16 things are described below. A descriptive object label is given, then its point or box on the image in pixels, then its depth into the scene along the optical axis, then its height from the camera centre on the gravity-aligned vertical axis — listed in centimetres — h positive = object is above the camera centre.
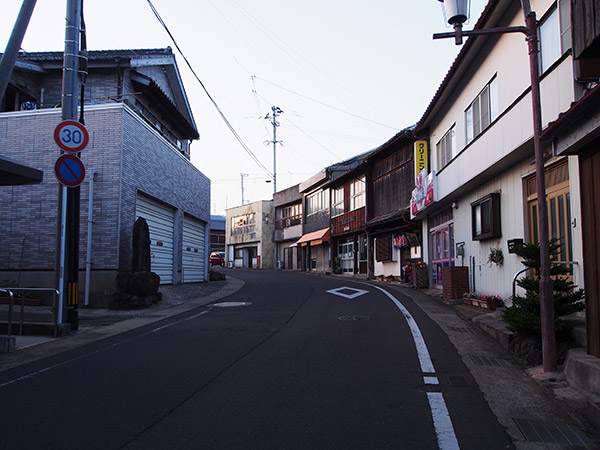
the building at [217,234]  7169 +430
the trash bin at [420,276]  1922 -54
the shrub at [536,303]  645 -56
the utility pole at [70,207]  981 +119
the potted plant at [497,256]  1163 +16
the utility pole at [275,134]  4850 +1325
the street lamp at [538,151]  589 +142
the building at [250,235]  5012 +303
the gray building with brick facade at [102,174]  1441 +298
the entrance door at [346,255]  3269 +53
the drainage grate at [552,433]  394 -146
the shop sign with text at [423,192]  1688 +265
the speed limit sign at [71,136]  942 +252
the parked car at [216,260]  5181 +31
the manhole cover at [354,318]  1014 -120
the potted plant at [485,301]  1097 -92
